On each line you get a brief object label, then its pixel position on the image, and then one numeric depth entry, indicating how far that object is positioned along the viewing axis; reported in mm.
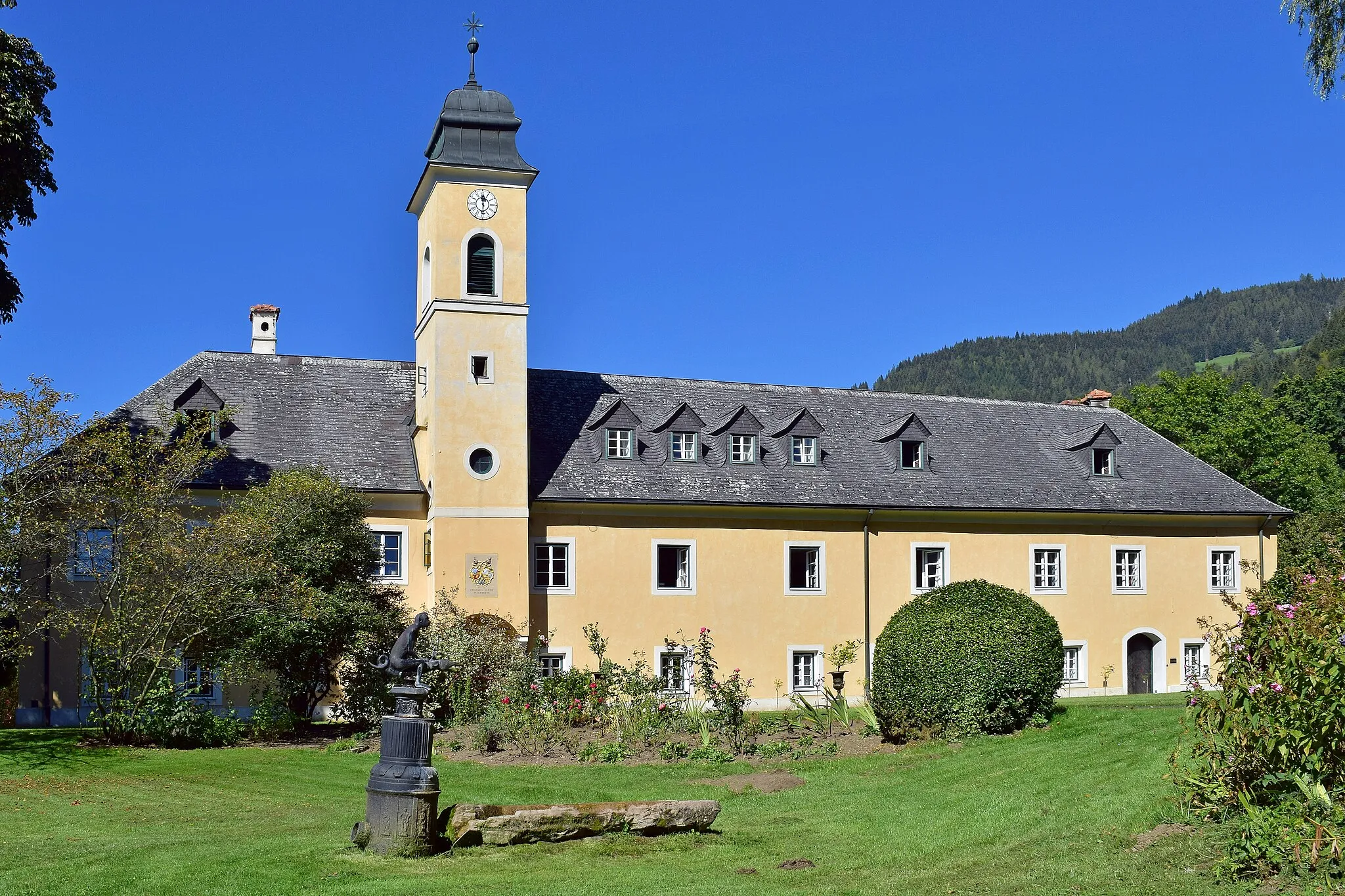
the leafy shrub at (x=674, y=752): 21141
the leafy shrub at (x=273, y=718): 25000
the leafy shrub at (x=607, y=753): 21344
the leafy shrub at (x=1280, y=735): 9852
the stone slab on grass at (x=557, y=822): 13430
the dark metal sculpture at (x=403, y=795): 13039
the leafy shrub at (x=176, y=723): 23031
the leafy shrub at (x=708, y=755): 20797
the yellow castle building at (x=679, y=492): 29875
